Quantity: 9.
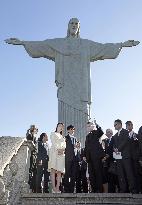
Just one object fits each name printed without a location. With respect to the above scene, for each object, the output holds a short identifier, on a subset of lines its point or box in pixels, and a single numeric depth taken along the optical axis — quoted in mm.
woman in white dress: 4485
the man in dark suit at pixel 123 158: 4145
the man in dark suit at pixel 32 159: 4317
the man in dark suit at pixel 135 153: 4198
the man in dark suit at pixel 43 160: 4608
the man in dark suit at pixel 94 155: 4321
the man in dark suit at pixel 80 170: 4571
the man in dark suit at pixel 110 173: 4407
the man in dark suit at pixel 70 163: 4388
